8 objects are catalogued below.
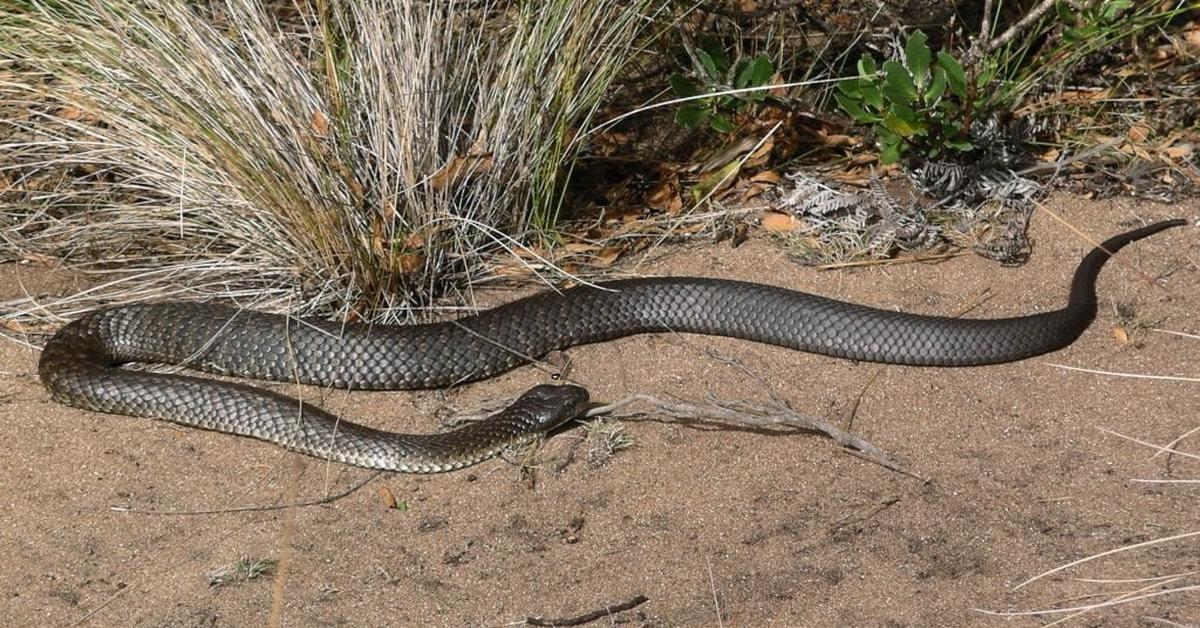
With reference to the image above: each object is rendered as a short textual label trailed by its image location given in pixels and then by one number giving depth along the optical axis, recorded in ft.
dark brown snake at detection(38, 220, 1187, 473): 16.37
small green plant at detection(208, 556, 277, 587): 13.70
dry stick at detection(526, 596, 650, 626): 12.98
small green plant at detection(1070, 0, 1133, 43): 20.21
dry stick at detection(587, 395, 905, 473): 15.67
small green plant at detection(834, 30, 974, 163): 19.19
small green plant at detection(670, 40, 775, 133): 19.81
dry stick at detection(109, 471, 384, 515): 15.02
